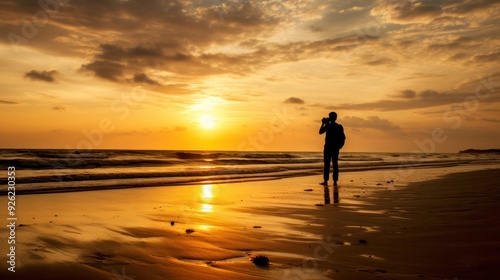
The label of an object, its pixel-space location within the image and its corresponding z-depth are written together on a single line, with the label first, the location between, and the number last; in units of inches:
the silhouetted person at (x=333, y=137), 571.5
